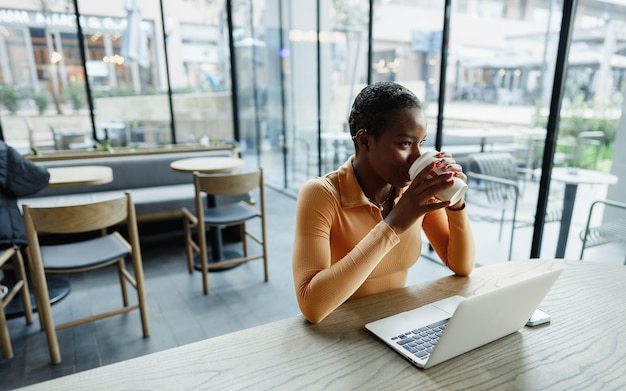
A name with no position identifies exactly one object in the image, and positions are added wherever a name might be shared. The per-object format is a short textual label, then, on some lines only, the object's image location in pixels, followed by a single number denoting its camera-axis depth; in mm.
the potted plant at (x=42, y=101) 5022
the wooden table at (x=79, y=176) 2799
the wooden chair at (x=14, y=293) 2123
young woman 916
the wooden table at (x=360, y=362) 720
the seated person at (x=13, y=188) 2297
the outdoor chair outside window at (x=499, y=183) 3170
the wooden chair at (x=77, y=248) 1942
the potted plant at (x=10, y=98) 4781
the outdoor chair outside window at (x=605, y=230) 2506
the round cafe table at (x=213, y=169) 3340
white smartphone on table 920
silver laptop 709
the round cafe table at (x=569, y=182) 2492
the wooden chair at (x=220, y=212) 2754
